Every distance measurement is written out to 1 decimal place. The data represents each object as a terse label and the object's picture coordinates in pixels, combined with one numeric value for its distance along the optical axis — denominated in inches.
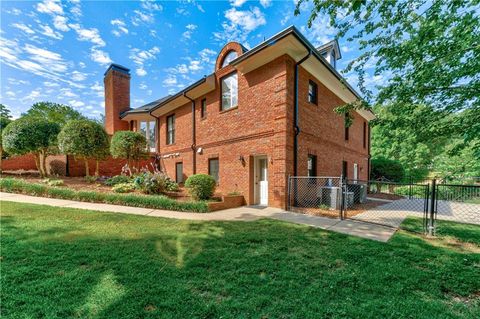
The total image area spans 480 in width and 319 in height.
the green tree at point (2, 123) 552.4
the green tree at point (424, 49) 177.8
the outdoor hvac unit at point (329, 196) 342.0
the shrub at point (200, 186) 339.9
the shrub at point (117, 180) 442.6
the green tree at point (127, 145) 499.8
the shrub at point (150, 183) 367.2
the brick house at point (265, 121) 321.4
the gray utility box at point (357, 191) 430.0
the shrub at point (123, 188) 374.3
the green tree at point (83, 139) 442.0
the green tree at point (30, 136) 457.1
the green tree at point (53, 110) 1159.6
